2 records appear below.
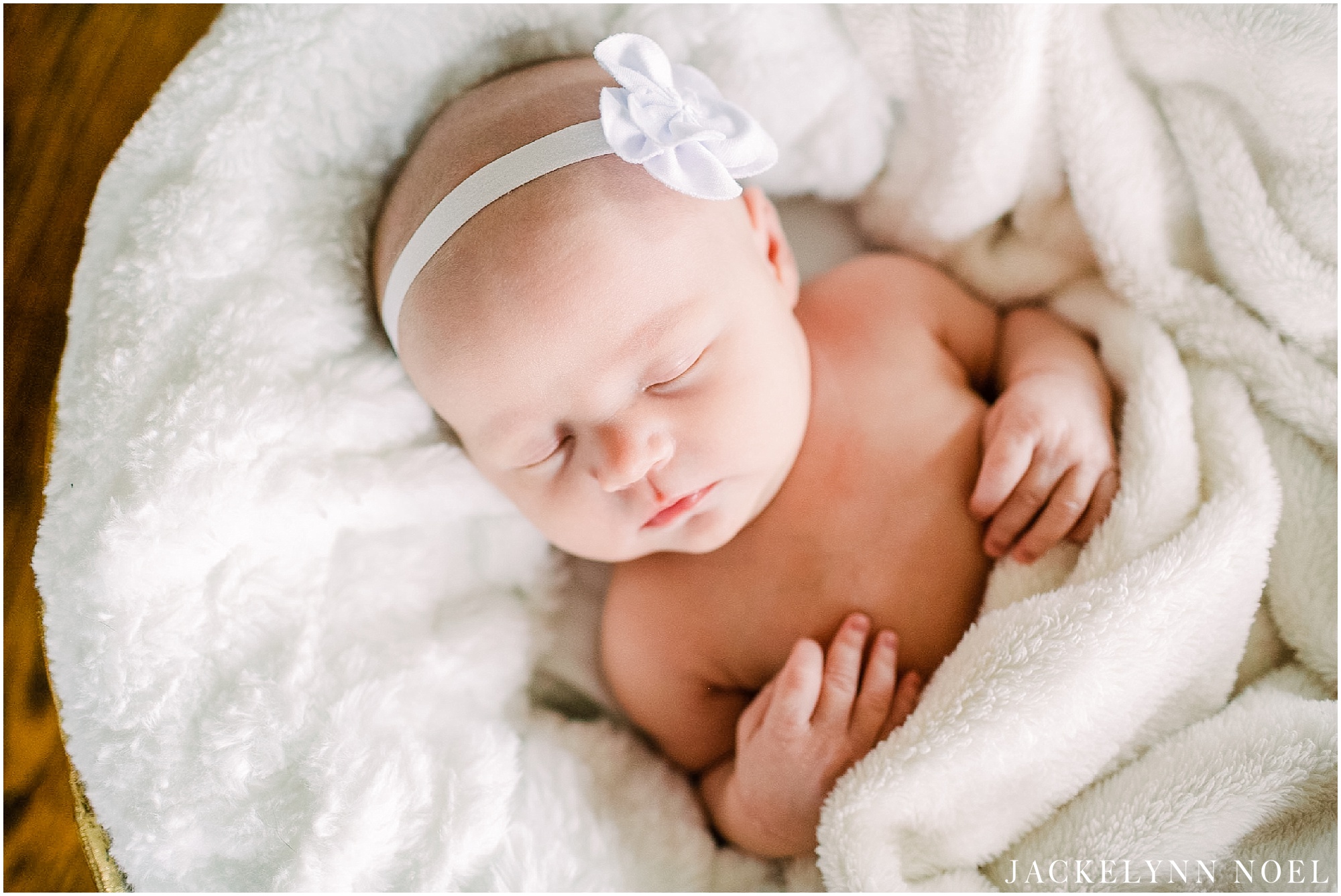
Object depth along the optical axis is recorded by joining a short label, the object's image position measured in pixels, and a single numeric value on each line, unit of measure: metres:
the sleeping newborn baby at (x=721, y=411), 0.47
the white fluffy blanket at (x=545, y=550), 0.48
